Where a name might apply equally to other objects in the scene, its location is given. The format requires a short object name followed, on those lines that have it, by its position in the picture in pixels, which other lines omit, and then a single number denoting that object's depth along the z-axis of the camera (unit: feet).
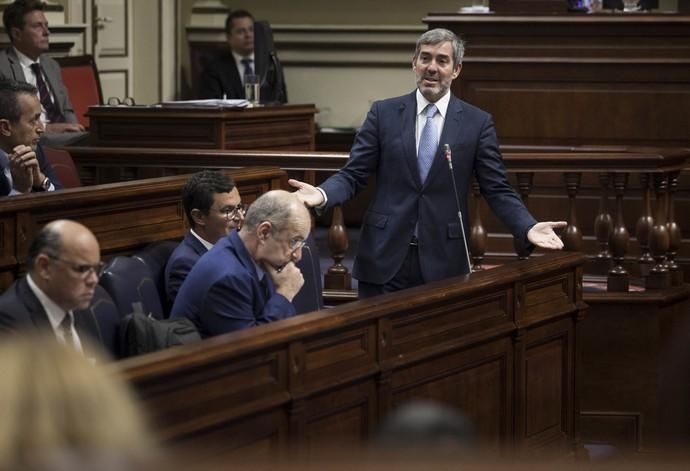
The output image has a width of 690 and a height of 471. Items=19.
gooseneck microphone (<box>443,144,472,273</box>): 30.01
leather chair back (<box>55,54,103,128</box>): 56.80
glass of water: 51.57
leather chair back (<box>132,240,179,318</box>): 29.50
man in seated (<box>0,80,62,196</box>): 31.60
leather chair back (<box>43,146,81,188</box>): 42.01
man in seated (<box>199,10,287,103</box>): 59.57
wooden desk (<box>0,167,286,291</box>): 28.07
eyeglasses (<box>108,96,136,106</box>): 49.25
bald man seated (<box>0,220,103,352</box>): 22.00
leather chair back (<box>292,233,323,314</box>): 30.68
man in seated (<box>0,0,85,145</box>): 50.70
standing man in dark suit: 30.27
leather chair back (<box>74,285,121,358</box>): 25.07
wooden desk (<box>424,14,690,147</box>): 45.91
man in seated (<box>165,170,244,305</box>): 29.60
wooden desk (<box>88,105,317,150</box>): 45.80
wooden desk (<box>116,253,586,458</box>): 21.65
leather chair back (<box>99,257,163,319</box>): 27.17
